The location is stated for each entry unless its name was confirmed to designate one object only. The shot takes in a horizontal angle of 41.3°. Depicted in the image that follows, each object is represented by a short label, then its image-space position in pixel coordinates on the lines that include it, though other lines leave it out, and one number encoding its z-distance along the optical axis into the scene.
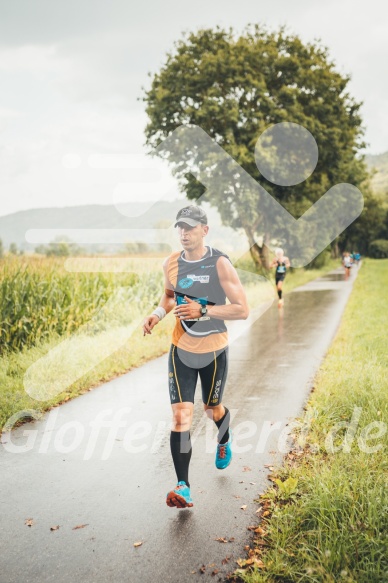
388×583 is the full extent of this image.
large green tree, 27.25
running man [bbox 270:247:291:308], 16.42
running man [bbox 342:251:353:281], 32.06
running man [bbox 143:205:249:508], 3.88
